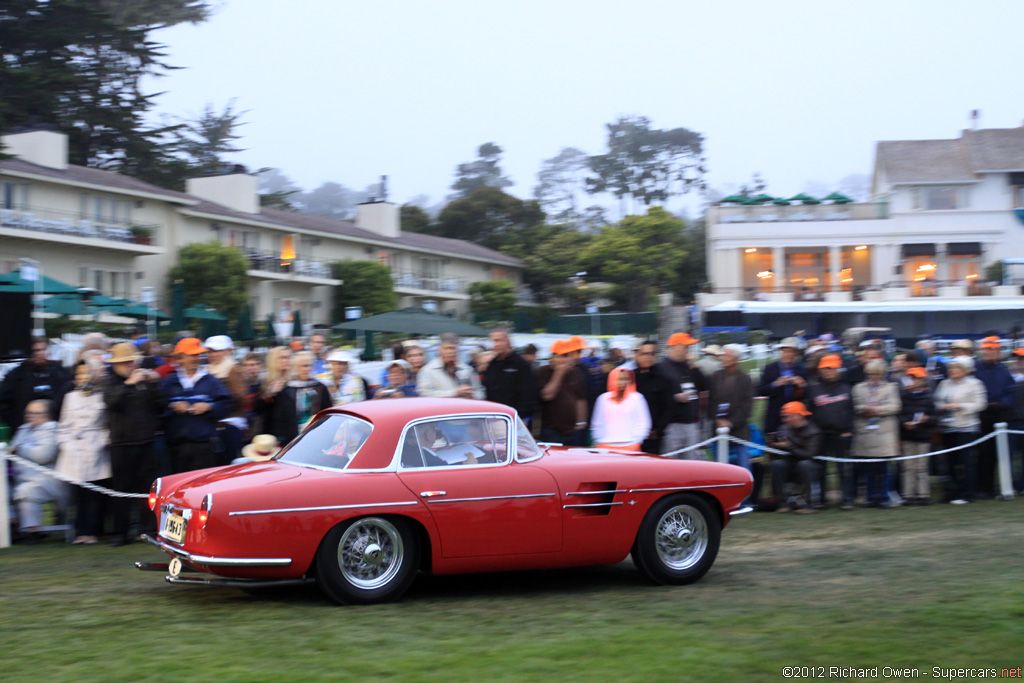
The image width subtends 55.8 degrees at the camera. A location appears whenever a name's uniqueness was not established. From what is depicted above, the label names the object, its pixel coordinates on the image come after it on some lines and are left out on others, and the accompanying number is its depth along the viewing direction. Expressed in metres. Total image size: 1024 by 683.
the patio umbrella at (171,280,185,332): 28.07
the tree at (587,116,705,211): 95.44
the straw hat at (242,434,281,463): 8.40
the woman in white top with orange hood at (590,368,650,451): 9.98
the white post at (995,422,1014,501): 11.94
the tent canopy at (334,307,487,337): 28.08
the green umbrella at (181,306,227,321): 31.58
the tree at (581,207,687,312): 57.03
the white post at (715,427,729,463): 11.16
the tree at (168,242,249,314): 38.75
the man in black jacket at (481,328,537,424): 10.49
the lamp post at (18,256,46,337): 20.73
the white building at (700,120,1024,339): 53.34
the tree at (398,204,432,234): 70.38
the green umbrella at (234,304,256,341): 29.88
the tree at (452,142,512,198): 116.81
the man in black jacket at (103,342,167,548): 8.96
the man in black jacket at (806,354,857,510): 11.25
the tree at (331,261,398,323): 48.00
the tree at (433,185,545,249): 69.62
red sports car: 6.19
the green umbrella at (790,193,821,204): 55.31
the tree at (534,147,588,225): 115.56
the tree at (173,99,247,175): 66.81
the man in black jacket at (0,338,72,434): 10.37
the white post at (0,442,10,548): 8.99
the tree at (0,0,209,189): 44.84
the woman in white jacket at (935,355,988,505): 11.89
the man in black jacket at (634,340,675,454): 10.80
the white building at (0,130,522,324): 34.09
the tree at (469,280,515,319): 55.56
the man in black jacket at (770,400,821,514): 11.16
